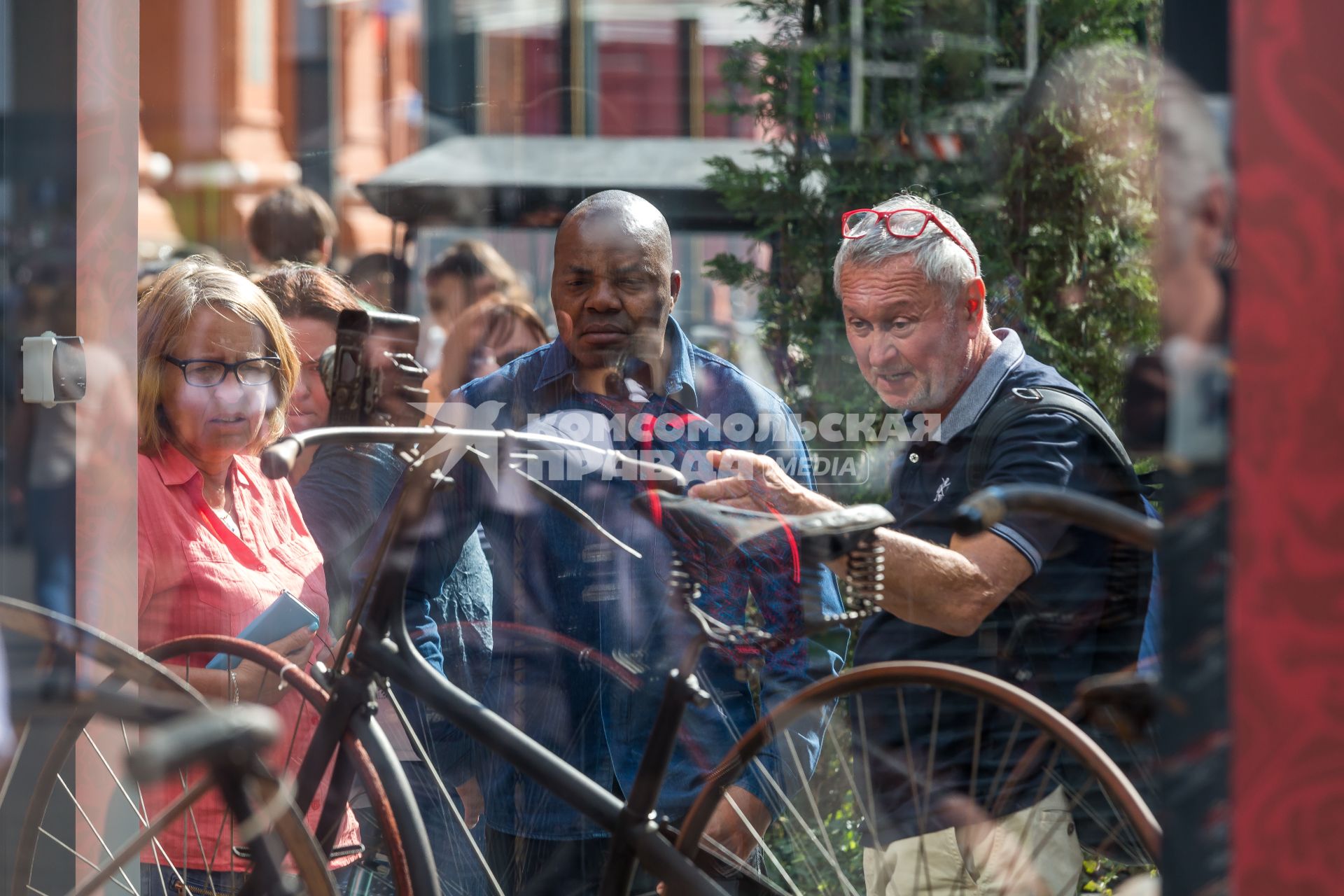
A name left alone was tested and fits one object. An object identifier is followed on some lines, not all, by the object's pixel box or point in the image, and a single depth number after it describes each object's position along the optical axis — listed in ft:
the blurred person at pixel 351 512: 14.97
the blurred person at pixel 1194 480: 8.94
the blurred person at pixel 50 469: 17.98
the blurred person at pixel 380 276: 25.53
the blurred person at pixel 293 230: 28.17
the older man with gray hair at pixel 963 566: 13.38
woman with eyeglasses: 16.69
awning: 23.76
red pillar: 8.48
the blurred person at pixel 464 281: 27.30
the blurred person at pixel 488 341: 26.03
